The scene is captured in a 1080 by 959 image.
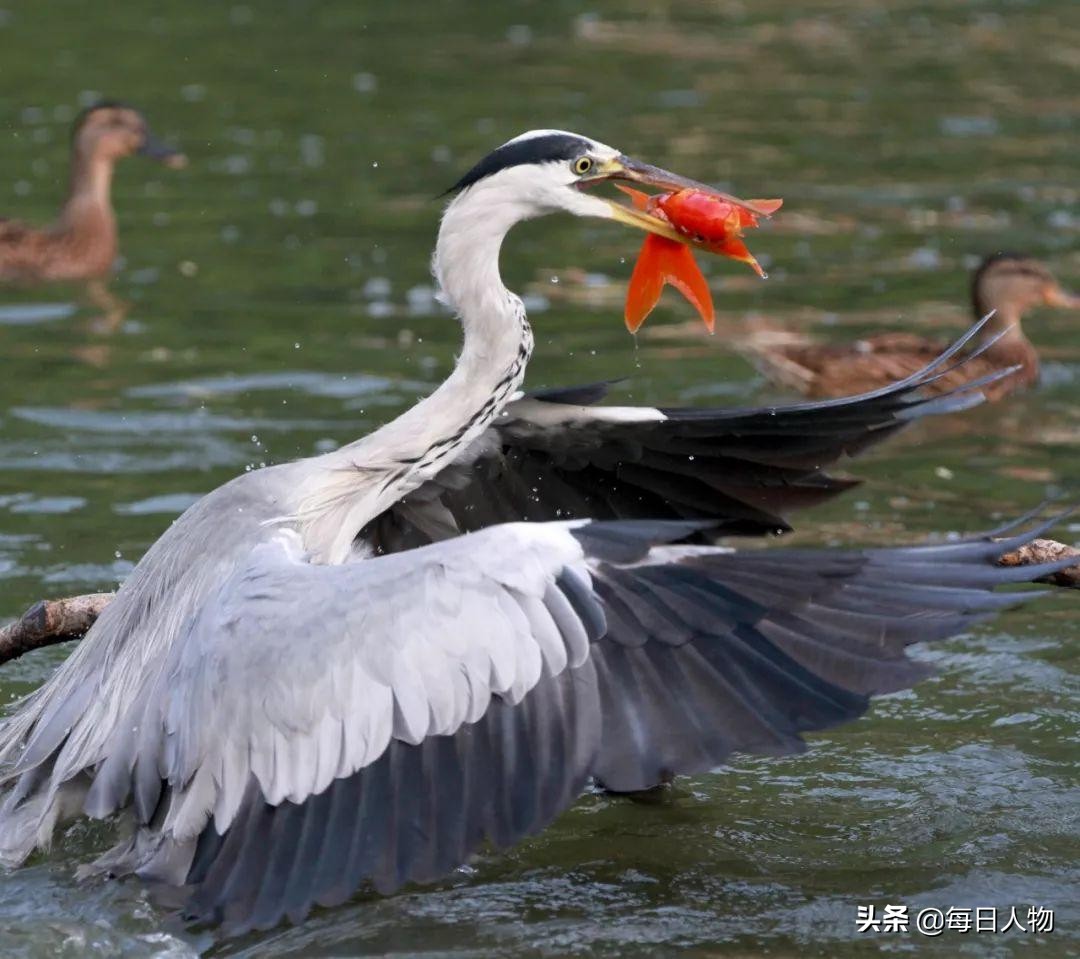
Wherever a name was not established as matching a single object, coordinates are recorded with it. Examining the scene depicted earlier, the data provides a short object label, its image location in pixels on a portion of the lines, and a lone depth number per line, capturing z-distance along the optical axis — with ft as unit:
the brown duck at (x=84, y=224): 83.10
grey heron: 33.78
